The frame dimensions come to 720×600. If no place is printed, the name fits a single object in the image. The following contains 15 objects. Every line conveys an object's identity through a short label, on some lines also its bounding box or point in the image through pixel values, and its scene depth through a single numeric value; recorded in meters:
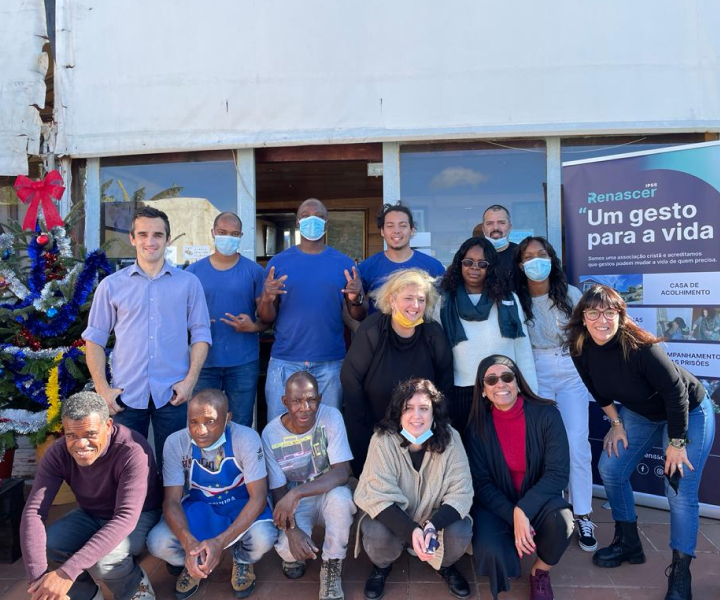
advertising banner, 3.73
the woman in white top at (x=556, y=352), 3.44
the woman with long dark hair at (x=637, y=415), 2.77
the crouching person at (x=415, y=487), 2.77
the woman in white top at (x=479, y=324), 3.22
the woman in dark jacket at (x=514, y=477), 2.70
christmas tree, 3.90
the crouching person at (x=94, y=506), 2.51
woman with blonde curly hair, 3.13
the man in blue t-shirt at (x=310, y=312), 3.60
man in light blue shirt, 3.10
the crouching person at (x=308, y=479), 2.89
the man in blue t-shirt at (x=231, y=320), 3.74
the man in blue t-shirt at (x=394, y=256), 3.74
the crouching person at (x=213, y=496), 2.82
